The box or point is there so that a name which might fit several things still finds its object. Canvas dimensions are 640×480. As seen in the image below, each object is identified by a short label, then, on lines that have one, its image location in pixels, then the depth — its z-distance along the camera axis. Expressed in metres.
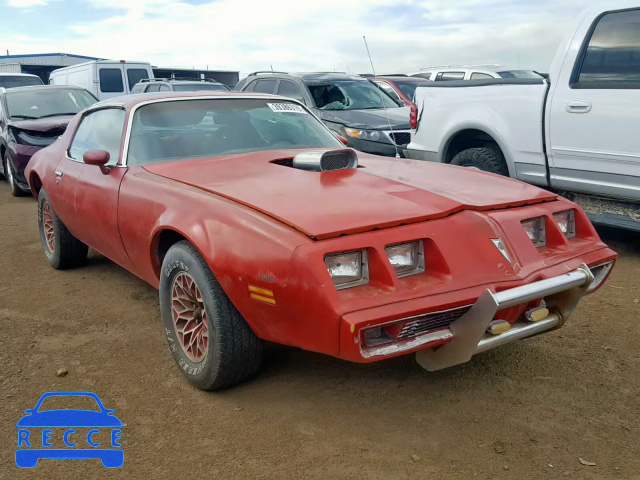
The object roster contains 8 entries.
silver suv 12.66
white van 15.88
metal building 24.08
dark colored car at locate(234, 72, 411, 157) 8.22
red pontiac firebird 2.43
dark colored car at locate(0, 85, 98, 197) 8.47
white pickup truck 4.71
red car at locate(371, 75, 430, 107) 11.45
